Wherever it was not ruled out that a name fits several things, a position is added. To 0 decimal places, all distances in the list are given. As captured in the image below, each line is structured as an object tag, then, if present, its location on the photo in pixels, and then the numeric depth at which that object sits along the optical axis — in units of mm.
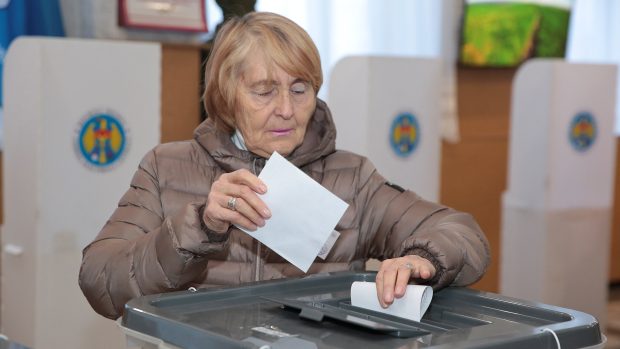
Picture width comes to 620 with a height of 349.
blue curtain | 3596
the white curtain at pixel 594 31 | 5785
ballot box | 1084
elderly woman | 1523
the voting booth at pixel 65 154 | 2674
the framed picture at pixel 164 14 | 3701
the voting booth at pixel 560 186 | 4379
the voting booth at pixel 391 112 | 3461
